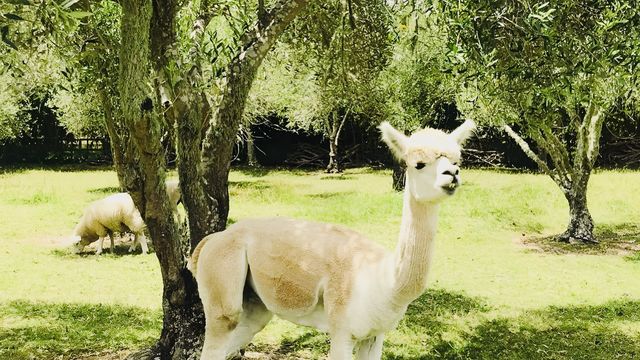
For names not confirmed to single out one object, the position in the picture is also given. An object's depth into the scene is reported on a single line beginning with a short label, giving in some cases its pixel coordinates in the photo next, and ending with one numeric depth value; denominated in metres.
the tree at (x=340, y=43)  9.68
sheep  15.22
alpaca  4.68
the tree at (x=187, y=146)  6.64
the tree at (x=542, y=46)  6.27
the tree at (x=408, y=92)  22.69
